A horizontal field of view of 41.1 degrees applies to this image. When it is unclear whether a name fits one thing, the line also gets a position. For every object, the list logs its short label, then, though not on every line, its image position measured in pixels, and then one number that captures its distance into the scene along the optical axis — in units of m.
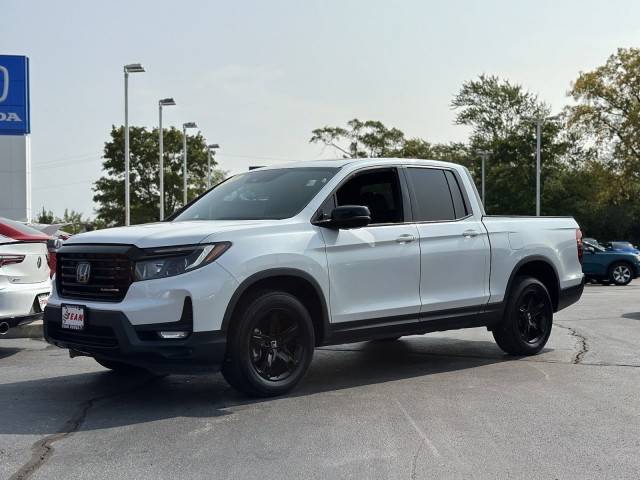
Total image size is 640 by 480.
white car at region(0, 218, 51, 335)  8.32
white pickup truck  6.00
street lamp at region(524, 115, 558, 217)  47.87
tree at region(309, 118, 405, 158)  72.25
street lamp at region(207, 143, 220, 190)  50.12
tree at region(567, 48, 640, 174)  50.19
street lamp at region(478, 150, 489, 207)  60.25
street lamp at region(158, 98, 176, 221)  37.16
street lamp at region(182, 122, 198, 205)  41.07
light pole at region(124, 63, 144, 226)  30.34
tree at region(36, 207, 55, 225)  108.49
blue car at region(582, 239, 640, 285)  26.02
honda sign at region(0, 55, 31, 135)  26.53
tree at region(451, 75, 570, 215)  62.41
